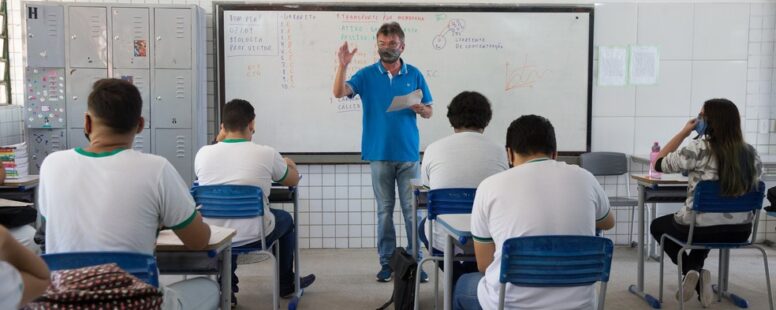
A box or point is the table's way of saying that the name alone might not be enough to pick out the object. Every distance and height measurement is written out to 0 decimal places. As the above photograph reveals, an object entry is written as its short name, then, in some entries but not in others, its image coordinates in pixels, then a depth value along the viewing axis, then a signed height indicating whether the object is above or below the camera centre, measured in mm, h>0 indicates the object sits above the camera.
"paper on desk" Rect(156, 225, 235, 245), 2553 -517
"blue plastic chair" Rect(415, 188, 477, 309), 3482 -500
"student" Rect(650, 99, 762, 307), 3885 -363
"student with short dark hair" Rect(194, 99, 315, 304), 3781 -369
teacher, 4801 -212
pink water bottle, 4422 -439
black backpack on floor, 3740 -958
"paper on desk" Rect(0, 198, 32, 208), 3324 -513
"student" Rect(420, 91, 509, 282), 3697 -307
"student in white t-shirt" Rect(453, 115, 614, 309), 2441 -369
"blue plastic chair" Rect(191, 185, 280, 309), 3617 -529
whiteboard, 5742 +296
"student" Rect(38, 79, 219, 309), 2229 -298
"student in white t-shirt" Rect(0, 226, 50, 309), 1516 -395
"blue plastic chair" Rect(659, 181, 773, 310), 3898 -567
